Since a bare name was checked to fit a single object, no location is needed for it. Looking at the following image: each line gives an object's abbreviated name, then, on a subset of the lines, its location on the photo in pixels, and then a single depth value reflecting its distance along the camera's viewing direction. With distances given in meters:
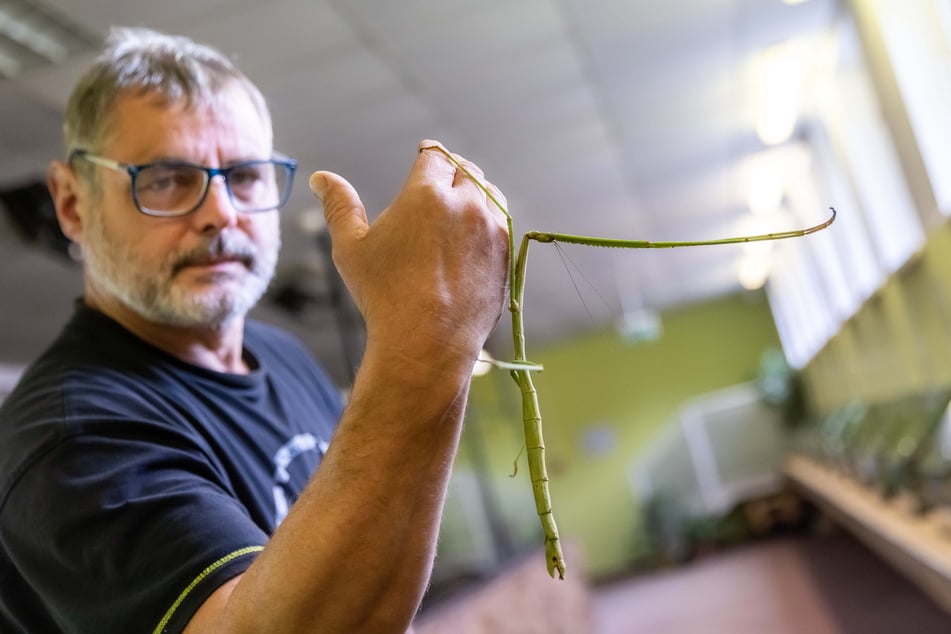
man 0.65
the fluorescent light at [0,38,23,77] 3.46
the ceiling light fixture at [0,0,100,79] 3.18
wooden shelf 2.90
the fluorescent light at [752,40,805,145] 4.88
